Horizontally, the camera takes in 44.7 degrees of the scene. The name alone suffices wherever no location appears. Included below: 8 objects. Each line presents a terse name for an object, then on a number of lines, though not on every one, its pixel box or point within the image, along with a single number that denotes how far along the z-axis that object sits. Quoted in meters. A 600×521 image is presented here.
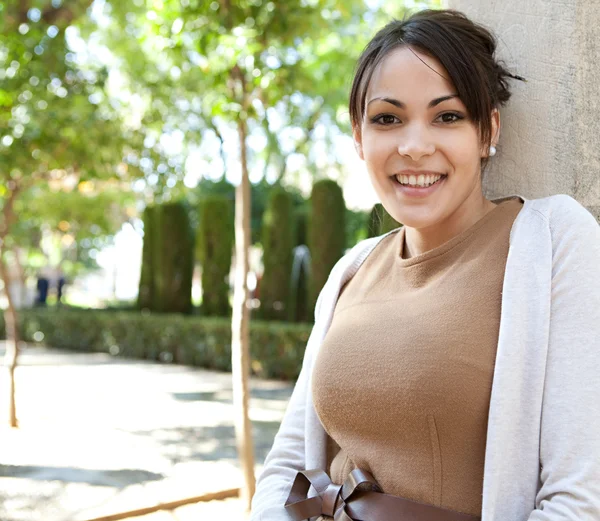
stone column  1.73
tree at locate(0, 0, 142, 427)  6.83
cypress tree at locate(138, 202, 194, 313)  15.84
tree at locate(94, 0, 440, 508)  4.52
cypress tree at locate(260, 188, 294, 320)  13.85
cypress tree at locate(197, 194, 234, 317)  14.76
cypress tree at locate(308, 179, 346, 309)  12.78
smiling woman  1.33
